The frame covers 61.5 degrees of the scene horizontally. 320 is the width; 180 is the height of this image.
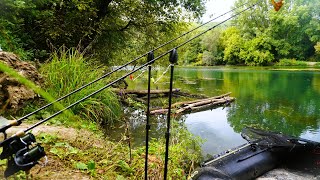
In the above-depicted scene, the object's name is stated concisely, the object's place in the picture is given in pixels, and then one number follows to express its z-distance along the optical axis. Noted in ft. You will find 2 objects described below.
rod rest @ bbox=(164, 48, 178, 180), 6.44
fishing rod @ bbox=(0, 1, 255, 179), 3.65
